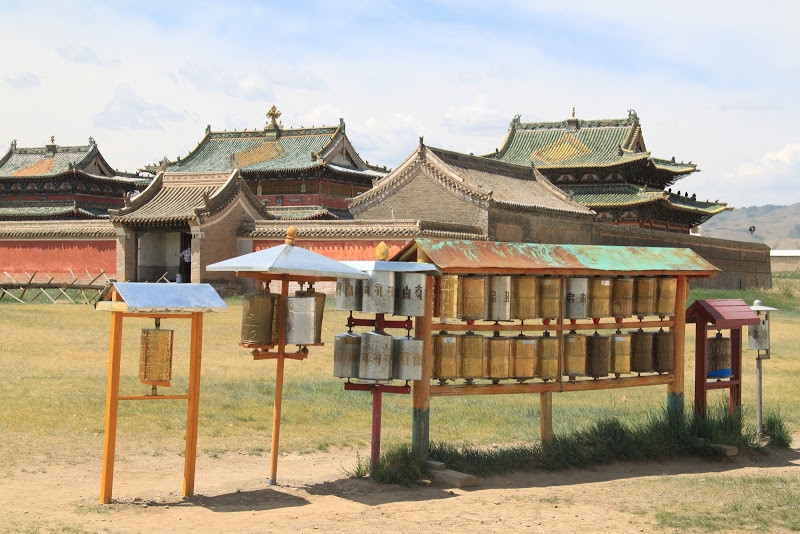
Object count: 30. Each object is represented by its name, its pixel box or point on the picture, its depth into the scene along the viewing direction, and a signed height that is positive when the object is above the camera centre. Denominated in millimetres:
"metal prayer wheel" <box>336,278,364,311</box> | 9844 +487
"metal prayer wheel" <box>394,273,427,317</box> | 9688 +492
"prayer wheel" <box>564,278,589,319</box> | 10742 +541
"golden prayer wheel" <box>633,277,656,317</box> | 11266 +621
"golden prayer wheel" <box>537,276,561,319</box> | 10539 +552
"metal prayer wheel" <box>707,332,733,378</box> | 12125 -25
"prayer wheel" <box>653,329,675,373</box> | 11405 +19
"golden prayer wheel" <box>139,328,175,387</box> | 8953 -163
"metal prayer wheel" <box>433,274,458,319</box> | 9992 +489
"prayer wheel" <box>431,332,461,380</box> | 9914 -109
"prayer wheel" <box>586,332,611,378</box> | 10867 -55
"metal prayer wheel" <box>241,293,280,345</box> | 9383 +226
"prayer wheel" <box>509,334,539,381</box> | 10312 -84
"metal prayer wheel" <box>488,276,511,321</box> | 10227 +513
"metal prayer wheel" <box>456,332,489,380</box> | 10062 -53
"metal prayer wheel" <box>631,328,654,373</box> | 11234 +9
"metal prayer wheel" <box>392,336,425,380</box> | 9594 -125
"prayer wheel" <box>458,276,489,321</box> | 10055 +500
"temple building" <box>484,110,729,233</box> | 44994 +8196
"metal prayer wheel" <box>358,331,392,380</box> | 9586 -108
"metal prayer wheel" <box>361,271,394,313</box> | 9664 +494
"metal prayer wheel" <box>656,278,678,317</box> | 11438 +636
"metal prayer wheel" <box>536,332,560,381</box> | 10531 -66
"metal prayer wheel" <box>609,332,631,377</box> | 11016 -26
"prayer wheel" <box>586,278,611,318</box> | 10867 +587
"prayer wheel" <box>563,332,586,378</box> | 10727 -49
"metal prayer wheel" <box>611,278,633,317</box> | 11062 +611
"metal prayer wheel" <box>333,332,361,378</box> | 9781 -104
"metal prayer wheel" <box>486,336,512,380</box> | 10195 -80
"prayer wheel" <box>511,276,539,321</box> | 10352 +545
